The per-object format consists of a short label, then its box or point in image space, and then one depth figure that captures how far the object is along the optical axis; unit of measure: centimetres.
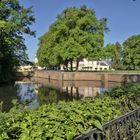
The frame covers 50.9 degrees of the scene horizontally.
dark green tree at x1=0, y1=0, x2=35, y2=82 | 1569
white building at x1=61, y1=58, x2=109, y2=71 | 4850
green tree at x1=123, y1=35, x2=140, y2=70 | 3437
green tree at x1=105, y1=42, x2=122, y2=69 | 3987
